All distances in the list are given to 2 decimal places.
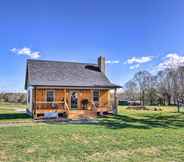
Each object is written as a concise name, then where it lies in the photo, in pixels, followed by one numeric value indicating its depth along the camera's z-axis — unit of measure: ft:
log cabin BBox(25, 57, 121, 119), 65.01
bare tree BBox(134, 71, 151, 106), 167.32
